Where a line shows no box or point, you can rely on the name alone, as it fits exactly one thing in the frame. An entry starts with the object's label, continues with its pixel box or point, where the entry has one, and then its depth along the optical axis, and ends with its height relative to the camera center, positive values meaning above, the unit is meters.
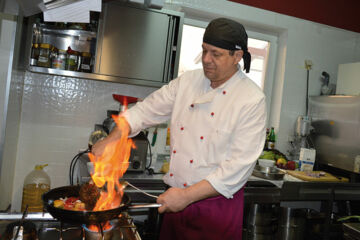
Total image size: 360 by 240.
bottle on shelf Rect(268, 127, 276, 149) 3.68 -0.13
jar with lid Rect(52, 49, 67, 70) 2.64 +0.37
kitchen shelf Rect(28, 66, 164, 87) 2.60 +0.27
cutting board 3.06 -0.44
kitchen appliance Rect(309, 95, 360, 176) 3.28 +0.05
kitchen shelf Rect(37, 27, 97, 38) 2.72 +0.64
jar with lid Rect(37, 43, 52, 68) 2.62 +0.38
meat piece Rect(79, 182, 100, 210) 1.37 -0.38
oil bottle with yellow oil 2.86 -0.79
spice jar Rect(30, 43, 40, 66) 2.59 +0.39
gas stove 1.26 -0.53
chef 1.71 -0.07
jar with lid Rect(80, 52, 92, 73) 2.72 +0.39
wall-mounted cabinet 2.68 +0.57
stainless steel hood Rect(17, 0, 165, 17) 1.12 +0.35
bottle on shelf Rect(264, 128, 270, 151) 3.71 -0.14
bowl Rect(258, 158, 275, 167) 3.15 -0.35
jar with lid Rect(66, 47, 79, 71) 2.69 +0.38
